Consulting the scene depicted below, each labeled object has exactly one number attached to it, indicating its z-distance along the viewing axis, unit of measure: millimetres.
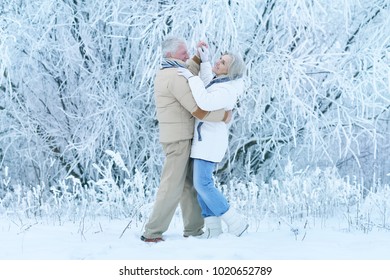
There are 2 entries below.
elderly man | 8218
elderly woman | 8344
